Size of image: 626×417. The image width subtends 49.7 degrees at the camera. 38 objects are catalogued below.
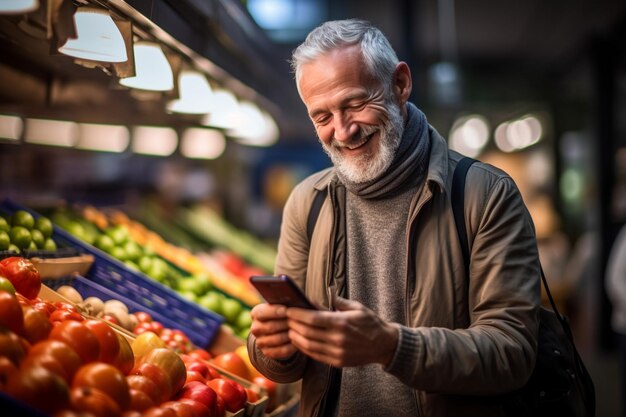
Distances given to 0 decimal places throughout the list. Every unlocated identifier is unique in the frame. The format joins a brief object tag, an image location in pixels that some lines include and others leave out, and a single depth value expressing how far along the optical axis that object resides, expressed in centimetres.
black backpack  220
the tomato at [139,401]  201
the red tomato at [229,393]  263
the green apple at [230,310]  419
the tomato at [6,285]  225
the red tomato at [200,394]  237
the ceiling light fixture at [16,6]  236
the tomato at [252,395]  288
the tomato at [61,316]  230
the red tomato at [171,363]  235
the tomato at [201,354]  317
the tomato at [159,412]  199
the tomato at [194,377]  257
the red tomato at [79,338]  200
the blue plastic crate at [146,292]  348
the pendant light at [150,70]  322
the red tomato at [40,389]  169
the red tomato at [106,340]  212
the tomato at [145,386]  212
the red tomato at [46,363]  178
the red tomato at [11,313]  196
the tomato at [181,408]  215
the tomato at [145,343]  268
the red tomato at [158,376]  224
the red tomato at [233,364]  319
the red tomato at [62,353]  185
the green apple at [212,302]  417
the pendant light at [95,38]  269
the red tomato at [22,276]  249
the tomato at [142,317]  323
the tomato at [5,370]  173
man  197
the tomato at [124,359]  221
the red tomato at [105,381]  185
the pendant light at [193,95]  395
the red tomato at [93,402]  175
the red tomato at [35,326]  205
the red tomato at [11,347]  182
